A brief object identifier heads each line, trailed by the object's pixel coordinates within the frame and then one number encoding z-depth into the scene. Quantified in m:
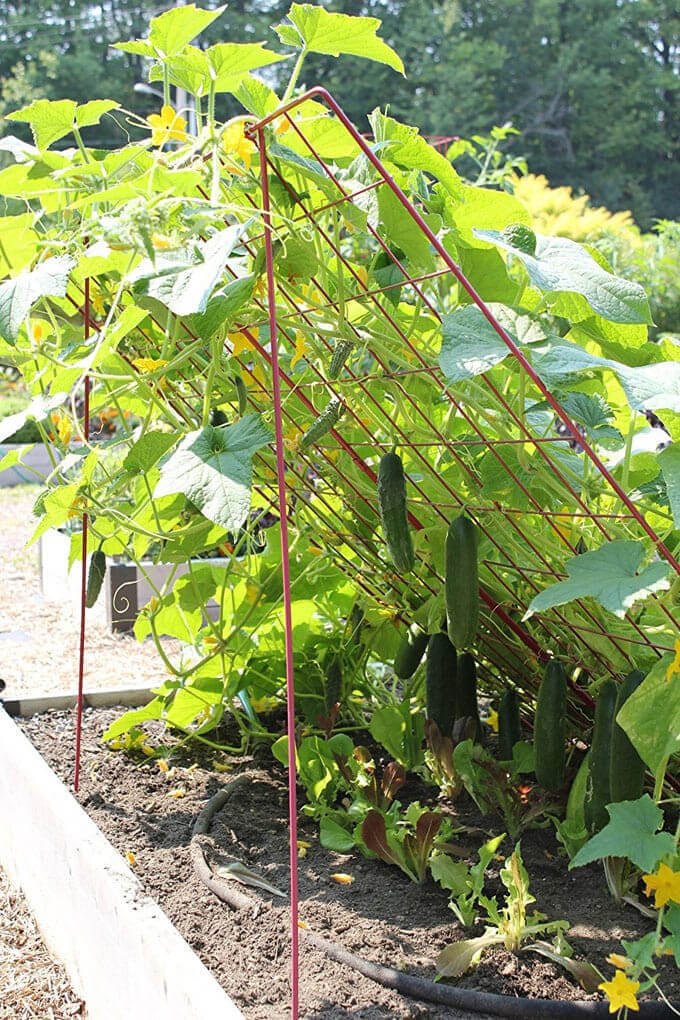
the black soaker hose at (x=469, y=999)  1.51
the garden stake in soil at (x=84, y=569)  1.92
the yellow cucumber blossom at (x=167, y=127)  1.51
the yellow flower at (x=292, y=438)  1.74
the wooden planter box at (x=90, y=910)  1.52
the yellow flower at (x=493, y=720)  2.72
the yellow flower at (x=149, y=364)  1.63
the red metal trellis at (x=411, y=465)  1.43
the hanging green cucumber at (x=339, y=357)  1.56
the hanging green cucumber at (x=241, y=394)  1.59
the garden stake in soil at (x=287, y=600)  1.28
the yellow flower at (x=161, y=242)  1.38
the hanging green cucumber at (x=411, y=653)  2.19
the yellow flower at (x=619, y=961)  1.40
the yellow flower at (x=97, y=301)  2.01
